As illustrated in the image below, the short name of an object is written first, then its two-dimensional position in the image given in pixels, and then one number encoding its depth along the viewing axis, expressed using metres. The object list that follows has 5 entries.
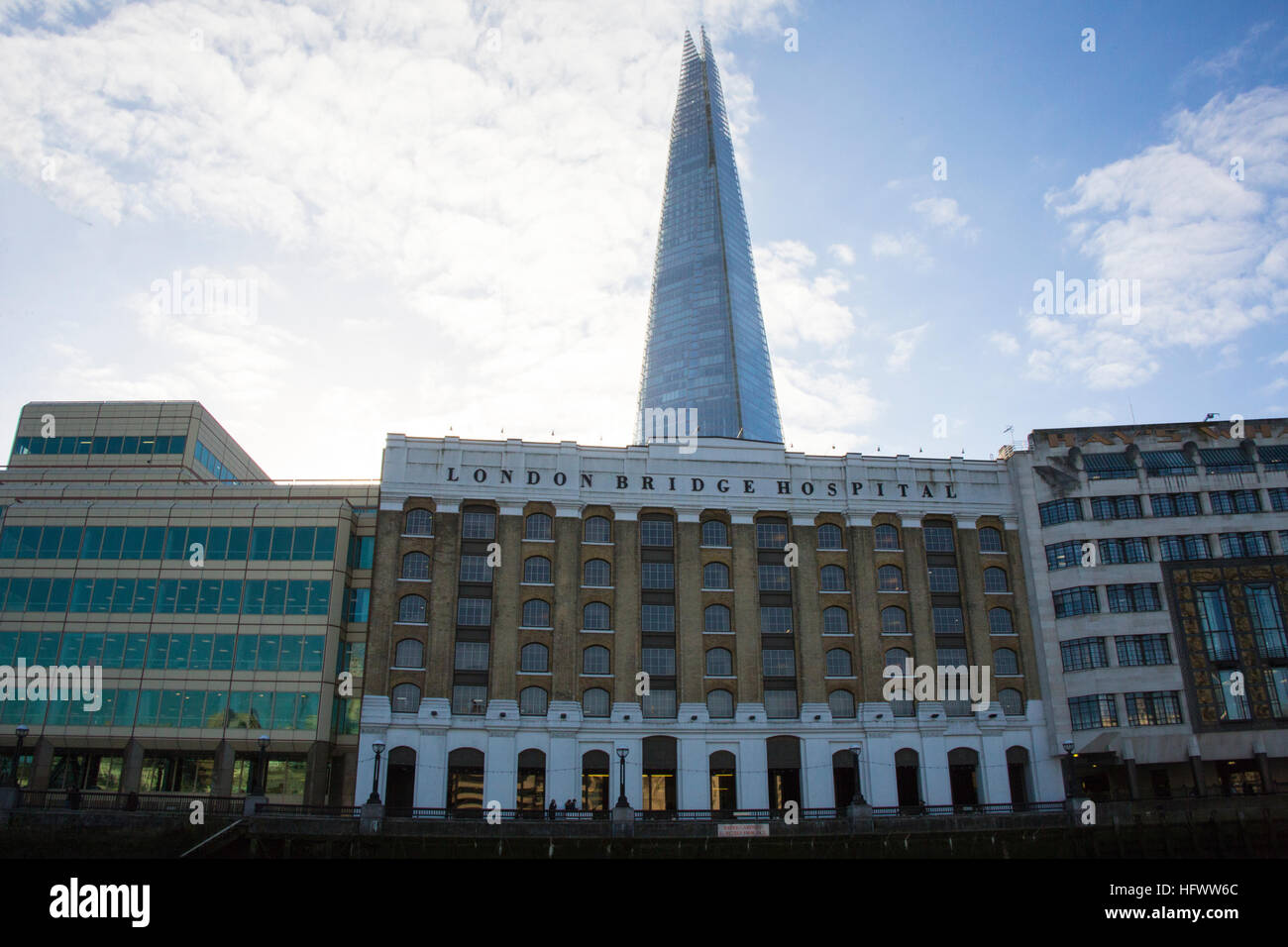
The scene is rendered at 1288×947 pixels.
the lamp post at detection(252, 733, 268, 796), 46.75
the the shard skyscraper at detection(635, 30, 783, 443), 177.38
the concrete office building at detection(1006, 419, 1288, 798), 56.12
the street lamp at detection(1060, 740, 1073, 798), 55.65
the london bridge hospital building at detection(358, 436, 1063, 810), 53.69
